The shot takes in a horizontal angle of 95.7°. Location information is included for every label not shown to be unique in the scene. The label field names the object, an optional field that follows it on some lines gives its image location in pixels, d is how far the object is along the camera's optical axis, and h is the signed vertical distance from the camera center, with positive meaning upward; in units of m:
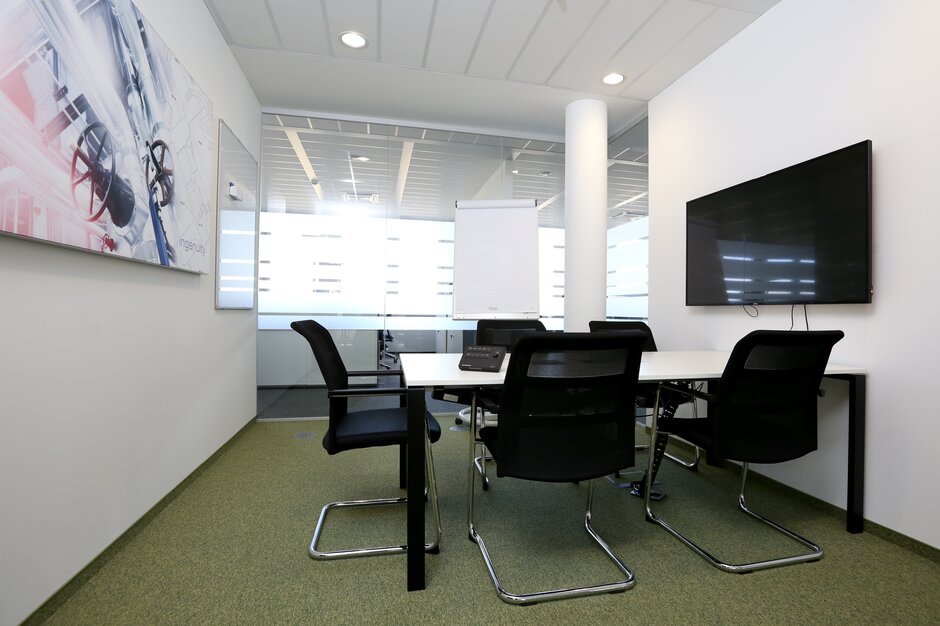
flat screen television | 2.19 +0.50
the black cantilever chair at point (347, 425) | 1.90 -0.57
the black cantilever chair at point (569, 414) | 1.58 -0.39
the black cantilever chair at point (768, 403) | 1.85 -0.39
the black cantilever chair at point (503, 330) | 3.39 -0.13
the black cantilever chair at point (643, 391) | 2.64 -0.49
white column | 4.03 +0.94
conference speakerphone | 1.97 -0.21
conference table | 1.68 -0.30
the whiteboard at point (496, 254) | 4.34 +0.61
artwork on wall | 1.32 +0.69
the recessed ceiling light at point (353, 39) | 3.11 +2.02
